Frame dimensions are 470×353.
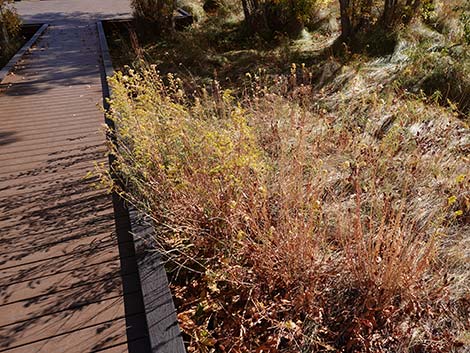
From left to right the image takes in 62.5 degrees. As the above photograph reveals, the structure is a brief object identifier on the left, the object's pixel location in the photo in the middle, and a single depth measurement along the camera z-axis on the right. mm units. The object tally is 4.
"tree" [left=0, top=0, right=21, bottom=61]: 9414
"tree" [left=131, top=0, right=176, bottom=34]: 10289
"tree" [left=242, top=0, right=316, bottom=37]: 9602
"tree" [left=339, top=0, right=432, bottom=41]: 7988
